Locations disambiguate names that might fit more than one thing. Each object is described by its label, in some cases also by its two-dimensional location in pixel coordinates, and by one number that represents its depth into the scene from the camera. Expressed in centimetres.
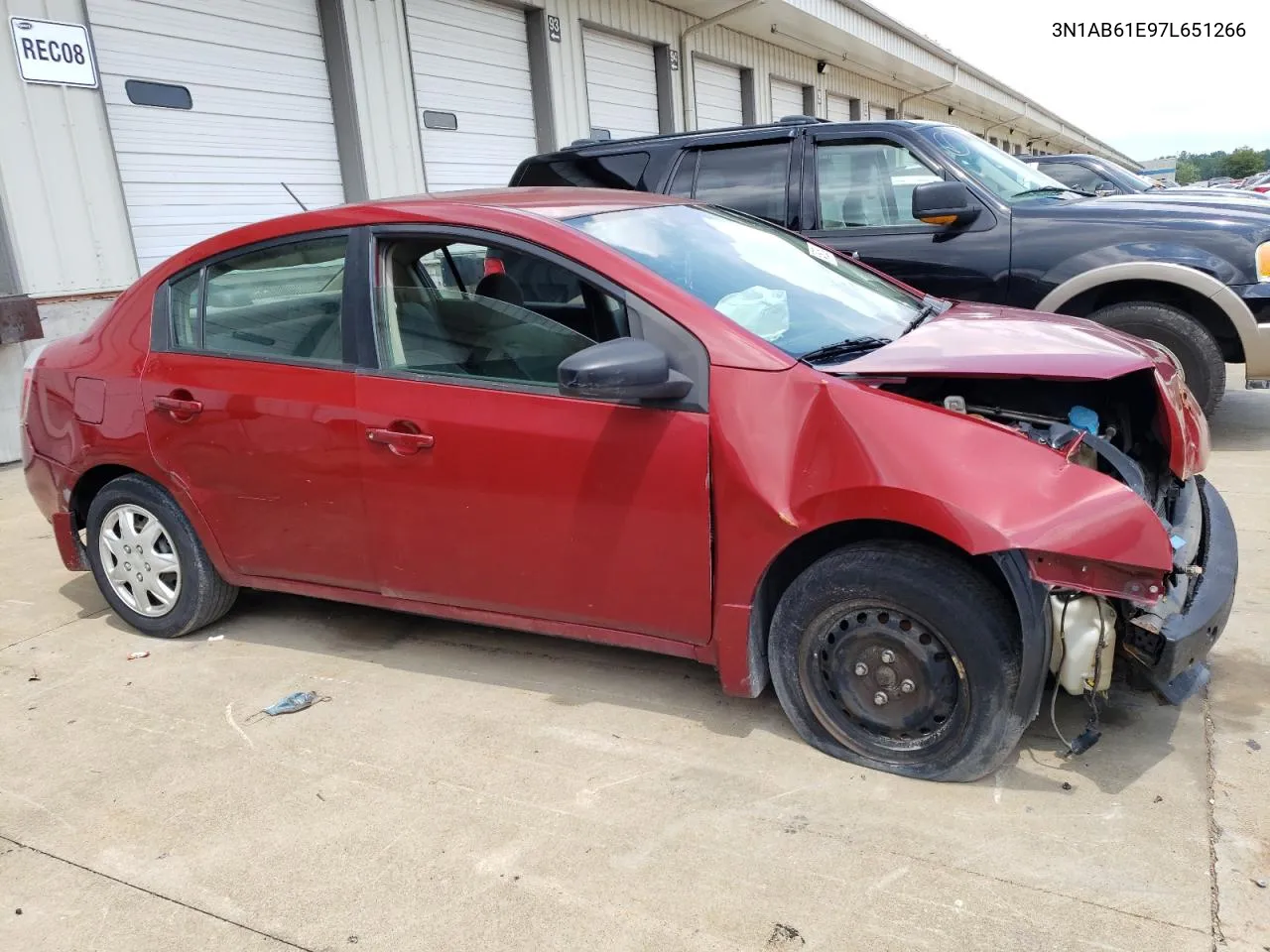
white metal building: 712
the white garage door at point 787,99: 1878
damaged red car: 249
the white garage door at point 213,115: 771
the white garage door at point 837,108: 2156
